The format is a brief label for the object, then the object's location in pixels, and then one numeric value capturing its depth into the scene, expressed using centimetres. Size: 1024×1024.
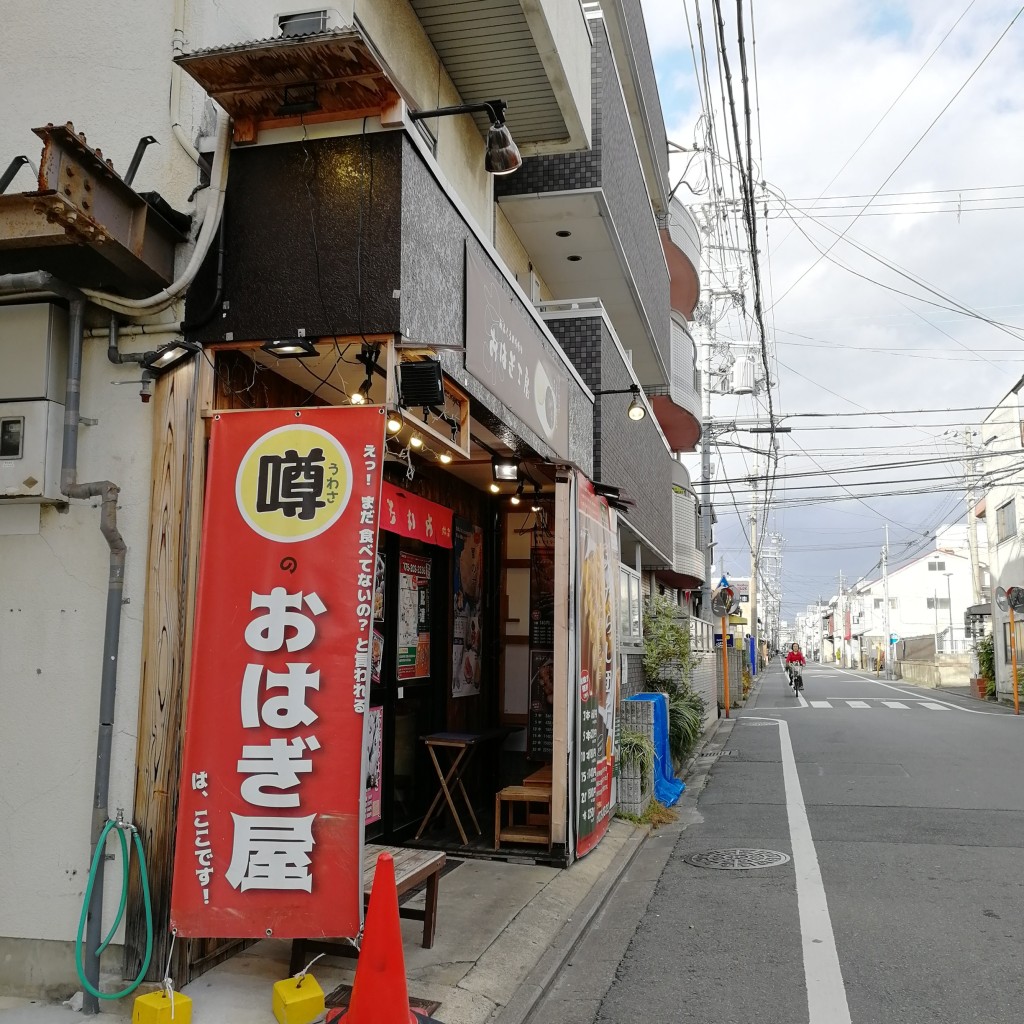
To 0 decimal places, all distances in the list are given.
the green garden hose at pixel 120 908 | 457
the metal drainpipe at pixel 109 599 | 466
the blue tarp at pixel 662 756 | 1144
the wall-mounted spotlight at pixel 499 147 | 608
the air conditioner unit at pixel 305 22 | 529
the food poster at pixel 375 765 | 793
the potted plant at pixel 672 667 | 1335
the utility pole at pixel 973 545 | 4257
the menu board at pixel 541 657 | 970
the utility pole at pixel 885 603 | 8241
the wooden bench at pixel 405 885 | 502
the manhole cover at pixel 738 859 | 841
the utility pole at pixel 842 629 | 12529
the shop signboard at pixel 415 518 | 762
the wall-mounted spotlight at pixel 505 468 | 859
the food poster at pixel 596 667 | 830
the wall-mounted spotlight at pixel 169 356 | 493
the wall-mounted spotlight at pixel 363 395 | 537
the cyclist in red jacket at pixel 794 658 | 3885
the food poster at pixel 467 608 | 984
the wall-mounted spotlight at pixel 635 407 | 1109
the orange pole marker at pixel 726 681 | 2626
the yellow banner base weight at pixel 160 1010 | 429
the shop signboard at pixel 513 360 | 652
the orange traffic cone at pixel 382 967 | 411
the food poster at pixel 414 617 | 869
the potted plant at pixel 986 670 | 3369
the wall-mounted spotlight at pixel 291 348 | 512
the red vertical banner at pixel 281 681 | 458
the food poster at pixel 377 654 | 806
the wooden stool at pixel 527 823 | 815
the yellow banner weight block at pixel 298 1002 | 438
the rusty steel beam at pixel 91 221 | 438
